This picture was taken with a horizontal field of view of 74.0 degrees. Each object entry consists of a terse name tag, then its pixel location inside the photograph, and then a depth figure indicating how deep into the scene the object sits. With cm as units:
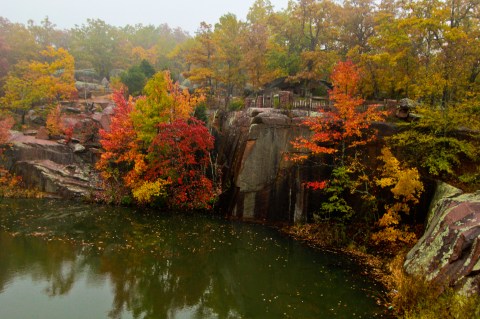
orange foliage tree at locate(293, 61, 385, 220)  1636
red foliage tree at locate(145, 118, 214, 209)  2077
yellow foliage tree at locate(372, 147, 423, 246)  1395
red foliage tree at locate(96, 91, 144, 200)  2219
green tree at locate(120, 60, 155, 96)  3609
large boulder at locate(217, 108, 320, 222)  1956
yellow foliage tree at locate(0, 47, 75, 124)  3256
